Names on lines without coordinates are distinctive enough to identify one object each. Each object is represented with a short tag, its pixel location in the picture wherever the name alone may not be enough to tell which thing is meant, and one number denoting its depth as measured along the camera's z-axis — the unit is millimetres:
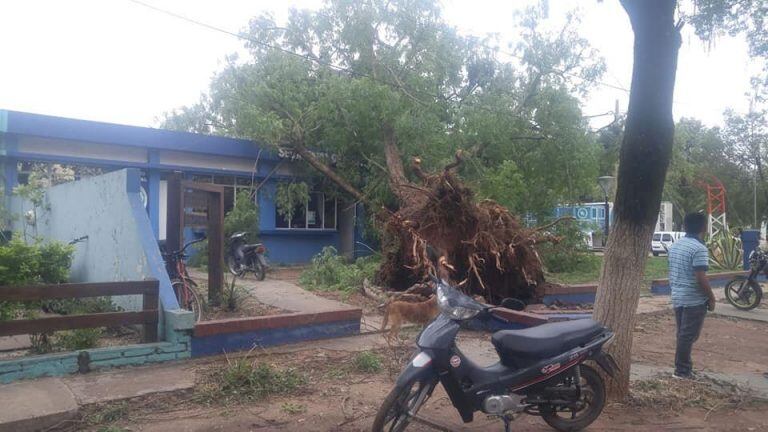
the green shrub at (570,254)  15062
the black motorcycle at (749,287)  12445
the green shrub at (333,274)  12156
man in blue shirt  6605
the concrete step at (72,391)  4875
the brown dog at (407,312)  7649
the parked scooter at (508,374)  4500
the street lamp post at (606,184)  17984
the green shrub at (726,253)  19688
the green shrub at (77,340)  6574
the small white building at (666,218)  39406
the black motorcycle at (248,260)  13789
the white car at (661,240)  32656
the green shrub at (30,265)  6782
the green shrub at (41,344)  6489
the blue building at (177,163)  14586
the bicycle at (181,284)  7902
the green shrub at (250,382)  5723
